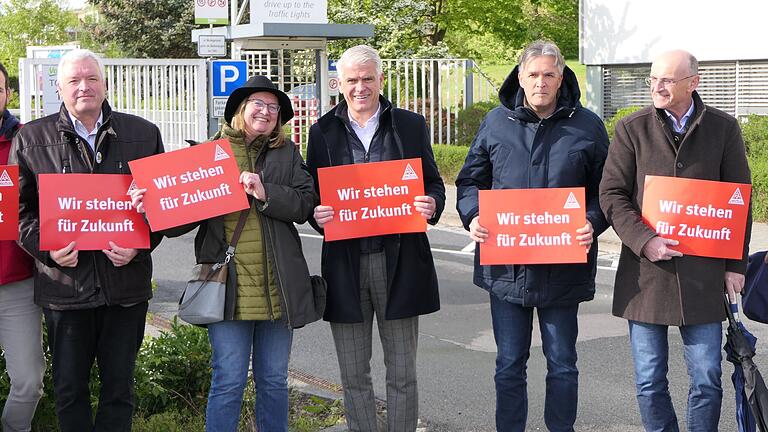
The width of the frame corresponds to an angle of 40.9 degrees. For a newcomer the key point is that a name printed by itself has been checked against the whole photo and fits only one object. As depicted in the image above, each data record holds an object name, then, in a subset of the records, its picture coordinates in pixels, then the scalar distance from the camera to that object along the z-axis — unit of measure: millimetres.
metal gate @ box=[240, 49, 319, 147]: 22672
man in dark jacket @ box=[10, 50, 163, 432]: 4664
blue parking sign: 15766
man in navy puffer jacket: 4992
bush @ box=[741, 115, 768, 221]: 14203
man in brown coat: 4781
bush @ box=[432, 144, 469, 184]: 19594
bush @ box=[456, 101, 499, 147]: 21844
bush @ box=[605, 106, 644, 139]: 18859
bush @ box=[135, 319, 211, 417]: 5730
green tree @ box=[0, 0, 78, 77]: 52688
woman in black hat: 4766
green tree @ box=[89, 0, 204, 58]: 47375
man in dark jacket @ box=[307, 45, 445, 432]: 5043
